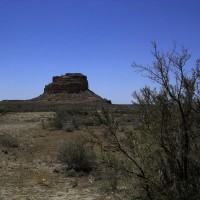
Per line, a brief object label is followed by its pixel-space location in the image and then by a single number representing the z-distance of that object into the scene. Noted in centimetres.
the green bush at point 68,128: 2840
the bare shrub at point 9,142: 1950
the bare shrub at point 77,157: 1404
